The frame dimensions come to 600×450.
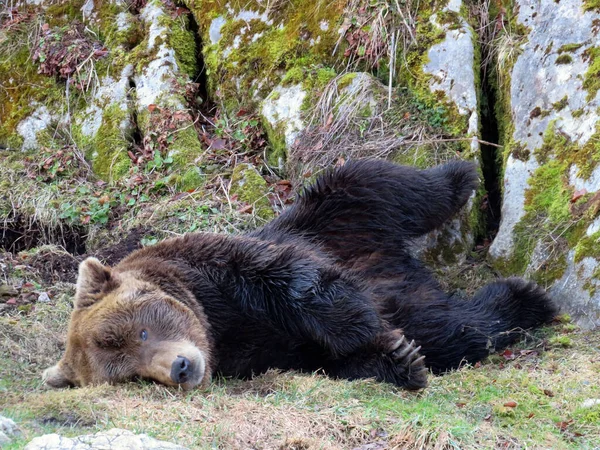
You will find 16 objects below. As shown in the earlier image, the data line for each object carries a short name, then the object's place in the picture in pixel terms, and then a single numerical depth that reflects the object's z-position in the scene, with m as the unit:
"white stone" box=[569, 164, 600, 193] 12.36
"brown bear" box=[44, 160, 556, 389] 10.33
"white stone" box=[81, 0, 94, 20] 19.73
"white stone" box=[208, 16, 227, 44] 18.19
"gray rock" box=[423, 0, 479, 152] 14.85
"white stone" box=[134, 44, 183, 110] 17.69
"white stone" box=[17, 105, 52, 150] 18.80
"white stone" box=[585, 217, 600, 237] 11.94
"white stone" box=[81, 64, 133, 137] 18.14
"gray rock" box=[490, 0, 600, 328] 12.89
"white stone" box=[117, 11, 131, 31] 19.14
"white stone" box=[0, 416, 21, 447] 7.03
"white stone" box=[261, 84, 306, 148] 16.20
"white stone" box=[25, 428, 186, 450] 6.39
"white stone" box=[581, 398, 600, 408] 8.76
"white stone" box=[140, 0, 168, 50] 18.45
